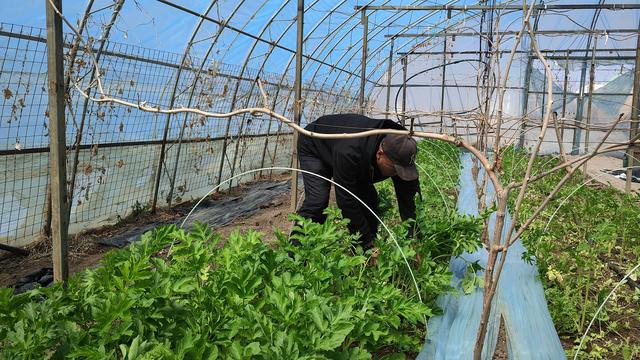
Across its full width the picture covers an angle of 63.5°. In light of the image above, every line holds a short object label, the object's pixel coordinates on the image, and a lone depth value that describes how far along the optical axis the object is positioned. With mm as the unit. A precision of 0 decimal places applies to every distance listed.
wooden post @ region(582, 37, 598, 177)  9578
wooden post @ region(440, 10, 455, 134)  15439
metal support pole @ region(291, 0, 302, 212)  4757
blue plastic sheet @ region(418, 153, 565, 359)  2811
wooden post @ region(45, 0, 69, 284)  2561
